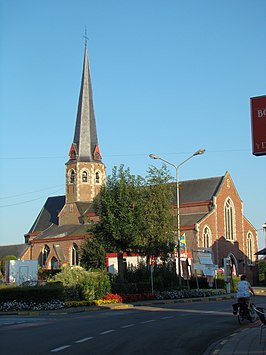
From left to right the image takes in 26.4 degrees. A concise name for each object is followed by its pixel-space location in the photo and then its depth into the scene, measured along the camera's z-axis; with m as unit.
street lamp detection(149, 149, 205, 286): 38.07
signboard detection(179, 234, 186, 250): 39.88
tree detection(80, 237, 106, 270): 43.96
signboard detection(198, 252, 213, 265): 44.82
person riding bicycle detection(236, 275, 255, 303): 18.47
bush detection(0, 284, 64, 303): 29.47
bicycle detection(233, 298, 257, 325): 18.69
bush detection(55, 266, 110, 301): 31.66
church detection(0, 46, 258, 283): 66.94
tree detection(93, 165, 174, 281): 37.81
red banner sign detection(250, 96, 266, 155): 12.92
